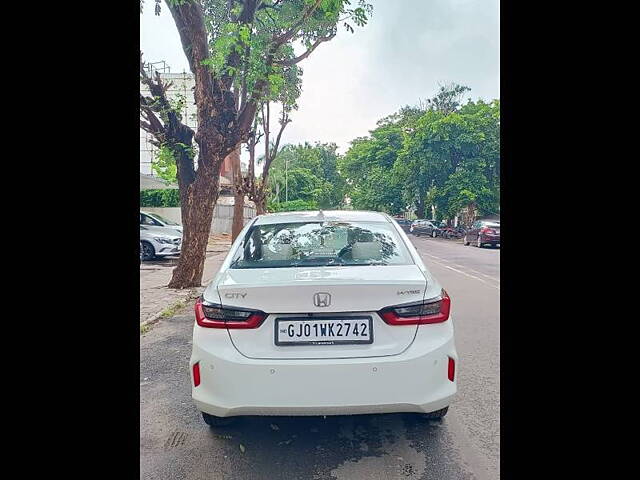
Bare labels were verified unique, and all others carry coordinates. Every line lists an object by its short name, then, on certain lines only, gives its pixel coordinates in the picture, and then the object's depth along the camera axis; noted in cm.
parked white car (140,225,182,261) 1350
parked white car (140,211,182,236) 1403
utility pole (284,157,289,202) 4984
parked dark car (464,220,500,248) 2020
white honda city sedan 238
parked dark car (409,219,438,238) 3067
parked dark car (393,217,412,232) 3408
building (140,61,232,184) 2700
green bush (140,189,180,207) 2575
